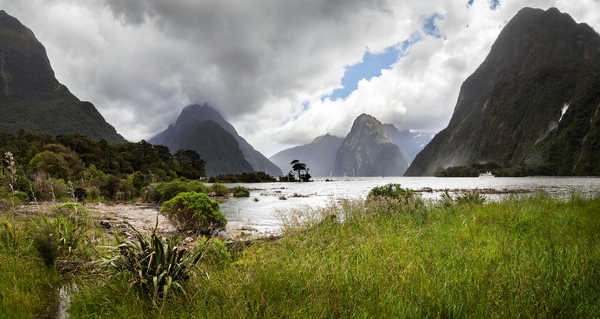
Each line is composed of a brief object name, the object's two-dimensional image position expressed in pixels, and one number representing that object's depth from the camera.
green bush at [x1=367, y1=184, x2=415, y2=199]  13.82
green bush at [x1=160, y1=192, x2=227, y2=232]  11.08
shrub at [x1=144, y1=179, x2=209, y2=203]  25.61
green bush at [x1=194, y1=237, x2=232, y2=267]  5.21
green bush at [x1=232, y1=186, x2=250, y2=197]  38.38
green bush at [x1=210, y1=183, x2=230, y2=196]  39.34
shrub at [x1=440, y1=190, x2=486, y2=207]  11.66
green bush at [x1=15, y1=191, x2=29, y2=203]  14.30
